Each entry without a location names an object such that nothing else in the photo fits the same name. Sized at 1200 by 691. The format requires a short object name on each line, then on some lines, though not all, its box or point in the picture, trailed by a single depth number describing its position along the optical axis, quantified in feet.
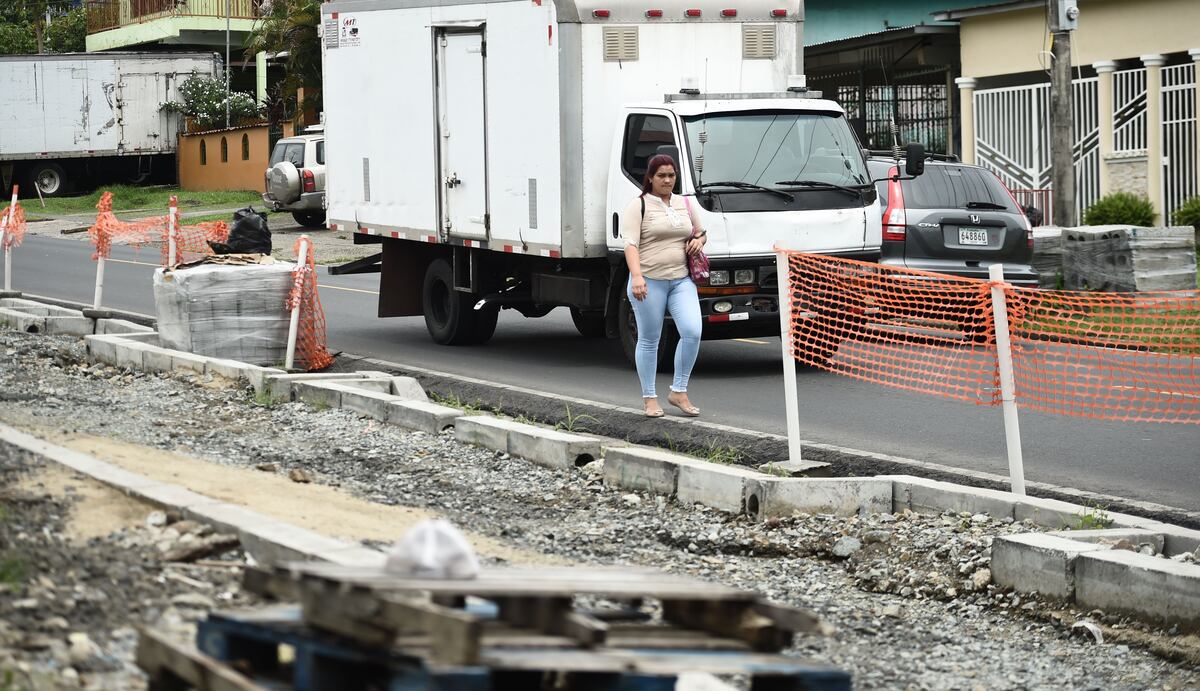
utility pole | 121.19
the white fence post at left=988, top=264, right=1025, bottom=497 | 53.72
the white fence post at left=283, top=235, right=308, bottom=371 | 90.84
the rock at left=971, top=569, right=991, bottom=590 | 47.60
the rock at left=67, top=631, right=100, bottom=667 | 34.06
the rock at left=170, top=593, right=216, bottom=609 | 38.52
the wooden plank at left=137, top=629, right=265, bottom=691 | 29.01
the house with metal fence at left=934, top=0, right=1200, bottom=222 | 159.22
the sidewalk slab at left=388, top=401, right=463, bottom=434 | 70.23
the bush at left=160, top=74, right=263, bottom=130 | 325.21
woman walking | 72.02
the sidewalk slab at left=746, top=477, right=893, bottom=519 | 54.75
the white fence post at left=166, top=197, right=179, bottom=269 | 107.96
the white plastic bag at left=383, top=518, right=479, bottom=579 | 29.43
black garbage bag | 99.04
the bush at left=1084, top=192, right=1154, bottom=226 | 152.25
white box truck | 87.86
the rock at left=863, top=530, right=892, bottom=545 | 51.96
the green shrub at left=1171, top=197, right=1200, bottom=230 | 145.69
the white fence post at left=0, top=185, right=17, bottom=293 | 133.39
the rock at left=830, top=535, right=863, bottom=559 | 51.49
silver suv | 229.66
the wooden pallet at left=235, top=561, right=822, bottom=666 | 27.35
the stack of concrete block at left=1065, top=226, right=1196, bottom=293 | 108.68
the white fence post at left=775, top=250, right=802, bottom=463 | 60.13
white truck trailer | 311.88
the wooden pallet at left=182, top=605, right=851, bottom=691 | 27.09
